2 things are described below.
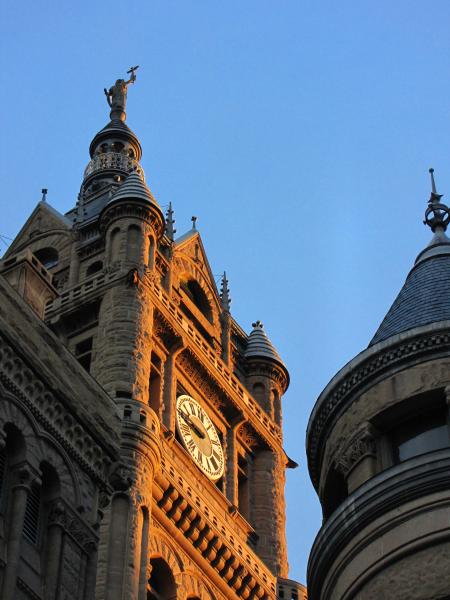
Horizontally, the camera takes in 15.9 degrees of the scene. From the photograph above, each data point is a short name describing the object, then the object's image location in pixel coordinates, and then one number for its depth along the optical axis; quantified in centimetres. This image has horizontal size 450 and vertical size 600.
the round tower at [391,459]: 2098
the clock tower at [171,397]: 4816
